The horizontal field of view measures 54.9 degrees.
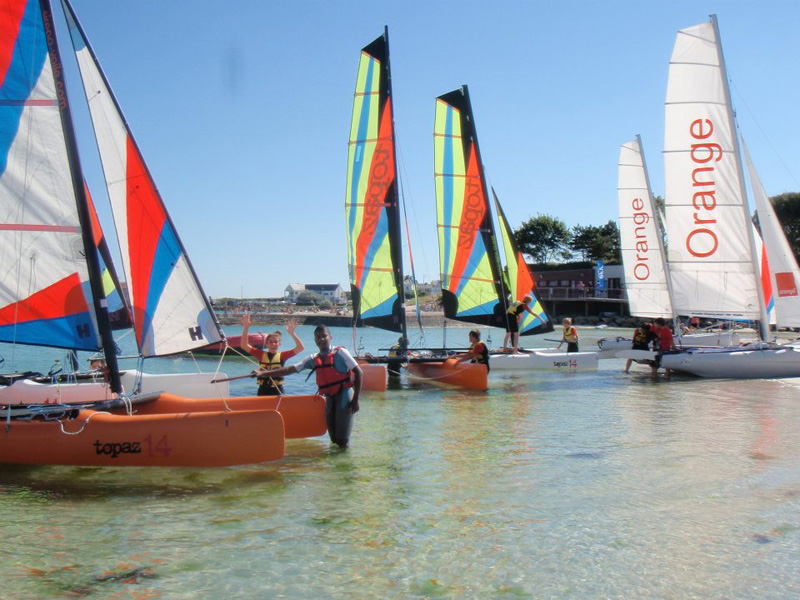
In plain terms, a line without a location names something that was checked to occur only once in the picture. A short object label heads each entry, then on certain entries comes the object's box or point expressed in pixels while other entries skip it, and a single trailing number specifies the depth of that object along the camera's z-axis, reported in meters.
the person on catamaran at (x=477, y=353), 16.81
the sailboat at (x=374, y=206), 18.48
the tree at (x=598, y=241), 85.19
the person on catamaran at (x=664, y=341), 19.28
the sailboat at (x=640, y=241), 25.64
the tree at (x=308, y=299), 160.75
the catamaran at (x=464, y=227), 20.70
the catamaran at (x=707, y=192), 19.36
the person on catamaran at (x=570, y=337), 22.31
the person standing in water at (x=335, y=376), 8.99
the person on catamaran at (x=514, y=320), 19.84
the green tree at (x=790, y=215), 58.69
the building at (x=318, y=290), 186.43
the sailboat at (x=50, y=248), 8.61
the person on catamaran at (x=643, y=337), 20.27
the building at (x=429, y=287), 175.55
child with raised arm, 11.30
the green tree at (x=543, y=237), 87.00
